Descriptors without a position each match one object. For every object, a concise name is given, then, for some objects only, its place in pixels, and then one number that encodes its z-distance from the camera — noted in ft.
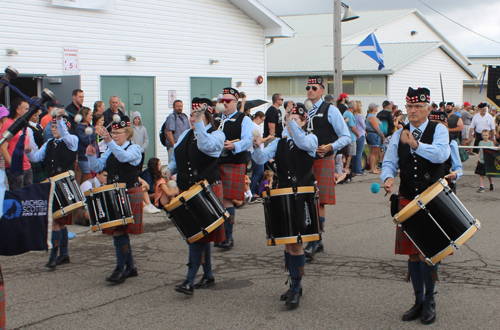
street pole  49.29
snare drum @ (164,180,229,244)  16.70
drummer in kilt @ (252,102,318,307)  16.01
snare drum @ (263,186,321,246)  15.84
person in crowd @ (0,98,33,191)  13.80
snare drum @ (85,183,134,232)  18.44
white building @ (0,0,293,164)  40.29
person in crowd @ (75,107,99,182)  29.04
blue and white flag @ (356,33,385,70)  55.62
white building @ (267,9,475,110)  93.97
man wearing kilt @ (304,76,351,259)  21.36
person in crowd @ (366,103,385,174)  47.62
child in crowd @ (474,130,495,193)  36.65
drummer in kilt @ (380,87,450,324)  14.53
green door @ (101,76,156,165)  44.80
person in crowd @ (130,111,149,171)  38.81
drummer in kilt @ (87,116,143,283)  18.65
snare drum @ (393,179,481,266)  13.96
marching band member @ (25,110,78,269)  20.62
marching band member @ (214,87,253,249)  21.58
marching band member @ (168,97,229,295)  16.93
